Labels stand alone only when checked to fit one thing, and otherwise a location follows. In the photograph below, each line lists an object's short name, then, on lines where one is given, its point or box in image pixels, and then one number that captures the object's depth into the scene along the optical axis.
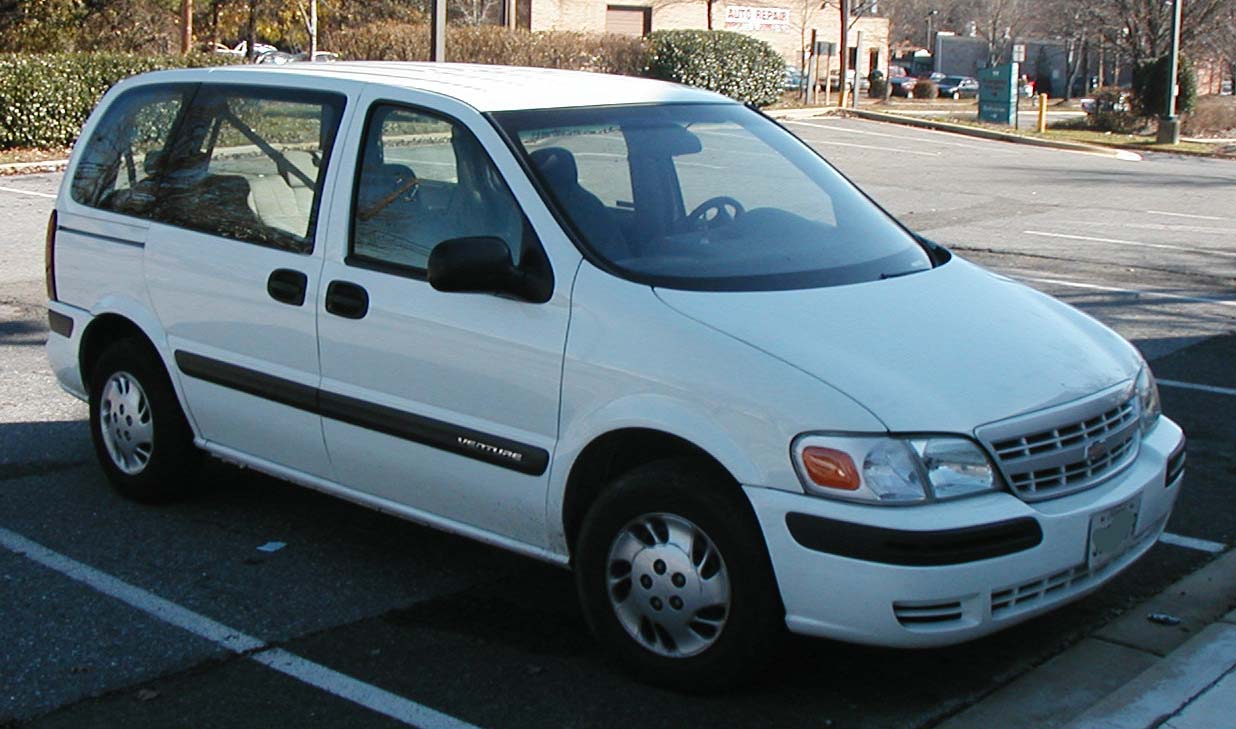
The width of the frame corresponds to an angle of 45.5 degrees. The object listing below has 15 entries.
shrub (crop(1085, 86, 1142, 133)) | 35.84
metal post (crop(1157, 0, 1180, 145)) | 30.62
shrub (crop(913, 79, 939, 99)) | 60.44
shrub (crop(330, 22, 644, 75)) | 33.16
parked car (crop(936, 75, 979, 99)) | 62.25
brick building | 53.00
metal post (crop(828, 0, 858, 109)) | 39.75
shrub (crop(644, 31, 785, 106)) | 35.25
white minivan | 4.04
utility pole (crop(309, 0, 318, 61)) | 27.34
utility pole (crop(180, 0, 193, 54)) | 27.42
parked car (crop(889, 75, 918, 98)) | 62.22
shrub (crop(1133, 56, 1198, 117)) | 34.72
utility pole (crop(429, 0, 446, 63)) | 17.09
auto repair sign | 52.75
